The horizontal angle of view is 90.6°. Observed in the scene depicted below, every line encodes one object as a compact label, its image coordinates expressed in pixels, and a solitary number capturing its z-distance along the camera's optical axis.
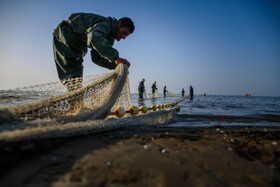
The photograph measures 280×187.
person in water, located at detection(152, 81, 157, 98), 21.64
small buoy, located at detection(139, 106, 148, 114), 3.42
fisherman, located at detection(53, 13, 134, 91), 2.65
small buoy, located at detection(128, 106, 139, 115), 2.98
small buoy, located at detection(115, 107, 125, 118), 2.68
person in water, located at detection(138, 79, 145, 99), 16.39
